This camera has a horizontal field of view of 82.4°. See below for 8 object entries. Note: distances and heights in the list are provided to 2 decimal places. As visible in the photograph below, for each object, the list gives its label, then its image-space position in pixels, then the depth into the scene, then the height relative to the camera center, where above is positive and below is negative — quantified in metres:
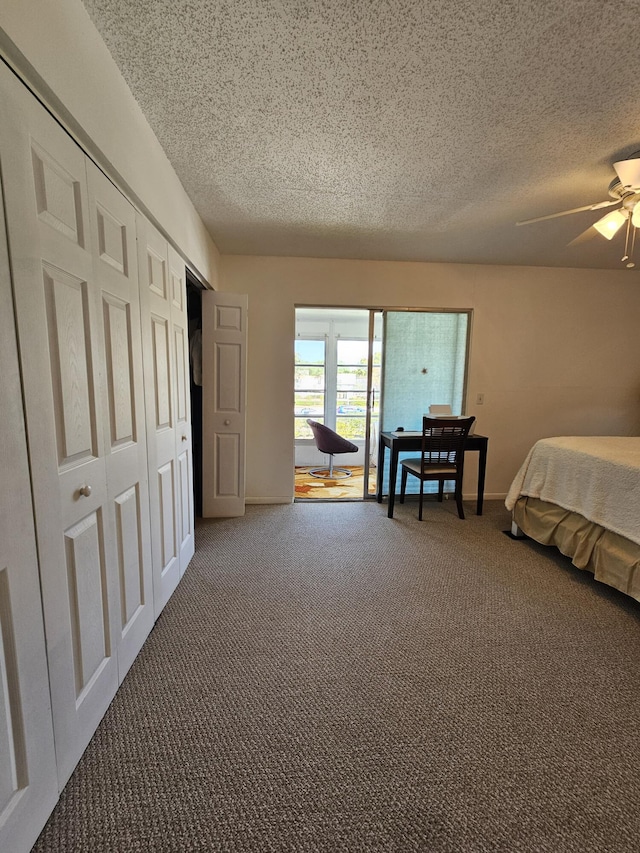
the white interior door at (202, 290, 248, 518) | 3.02 -0.22
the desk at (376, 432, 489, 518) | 3.33 -0.60
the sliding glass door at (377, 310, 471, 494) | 3.70 +0.16
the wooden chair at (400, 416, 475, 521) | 3.17 -0.62
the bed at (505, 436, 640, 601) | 2.04 -0.78
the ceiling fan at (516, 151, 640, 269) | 1.75 +0.99
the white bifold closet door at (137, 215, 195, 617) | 1.72 -0.15
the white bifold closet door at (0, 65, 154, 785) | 0.92 -0.07
